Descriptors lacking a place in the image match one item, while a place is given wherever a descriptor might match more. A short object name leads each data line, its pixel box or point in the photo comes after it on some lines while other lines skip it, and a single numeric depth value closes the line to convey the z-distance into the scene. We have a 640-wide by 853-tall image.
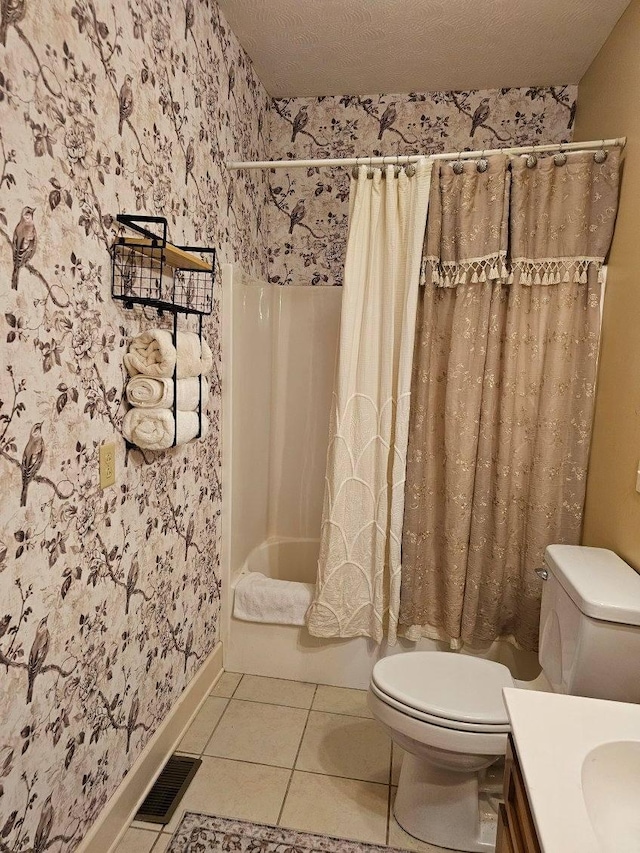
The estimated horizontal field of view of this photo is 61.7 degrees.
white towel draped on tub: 2.27
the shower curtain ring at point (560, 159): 1.88
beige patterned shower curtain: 1.93
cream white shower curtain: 2.03
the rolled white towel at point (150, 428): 1.45
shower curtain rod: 1.83
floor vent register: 1.62
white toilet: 1.38
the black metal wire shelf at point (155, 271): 1.40
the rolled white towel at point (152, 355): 1.43
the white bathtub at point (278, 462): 2.29
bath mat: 1.52
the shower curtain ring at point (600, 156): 1.85
